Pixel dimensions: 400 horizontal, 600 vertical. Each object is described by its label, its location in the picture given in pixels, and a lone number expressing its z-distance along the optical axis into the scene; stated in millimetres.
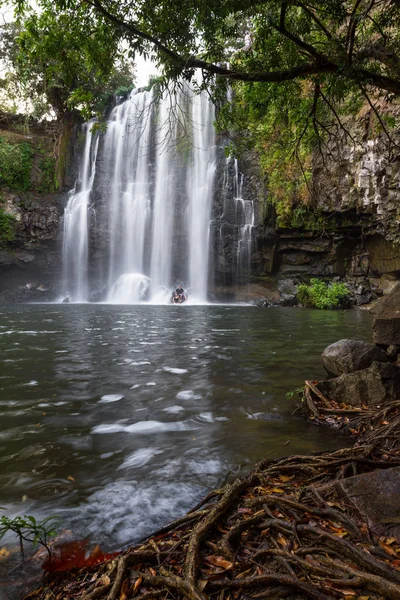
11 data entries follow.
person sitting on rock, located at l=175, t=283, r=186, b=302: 26945
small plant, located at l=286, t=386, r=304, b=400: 5074
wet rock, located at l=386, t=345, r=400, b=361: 5867
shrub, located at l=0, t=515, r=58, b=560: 2066
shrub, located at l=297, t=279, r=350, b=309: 22688
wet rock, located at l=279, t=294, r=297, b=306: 24627
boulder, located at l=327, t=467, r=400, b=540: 1893
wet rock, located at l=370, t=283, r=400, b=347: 5957
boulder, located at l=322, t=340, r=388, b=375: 5438
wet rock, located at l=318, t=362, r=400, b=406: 4570
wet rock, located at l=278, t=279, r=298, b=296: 25325
